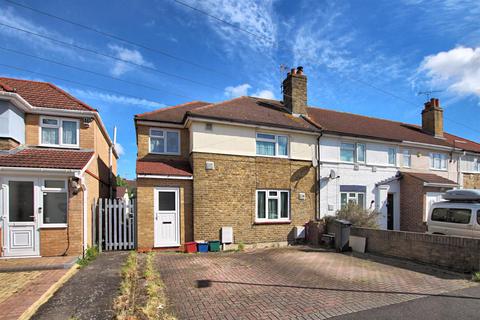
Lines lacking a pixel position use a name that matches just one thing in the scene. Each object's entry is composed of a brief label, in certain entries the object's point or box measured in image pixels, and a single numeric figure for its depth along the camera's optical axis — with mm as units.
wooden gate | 10570
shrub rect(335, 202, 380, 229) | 12301
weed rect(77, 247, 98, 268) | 8329
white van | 9308
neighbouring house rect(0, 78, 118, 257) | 8602
